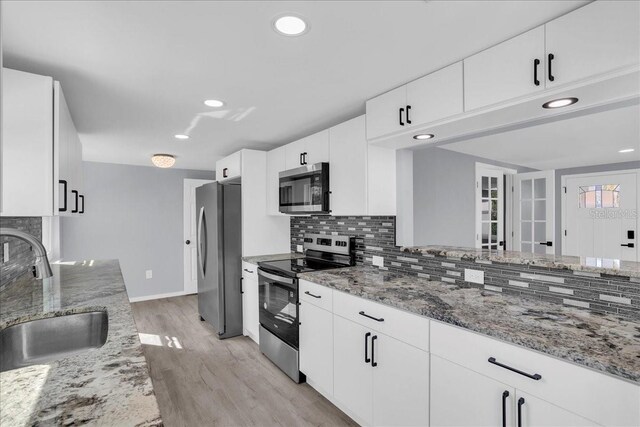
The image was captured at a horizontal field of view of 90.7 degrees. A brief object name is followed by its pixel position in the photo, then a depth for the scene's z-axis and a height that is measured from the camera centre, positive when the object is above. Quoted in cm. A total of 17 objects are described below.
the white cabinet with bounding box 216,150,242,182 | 360 +57
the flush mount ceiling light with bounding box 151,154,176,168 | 395 +68
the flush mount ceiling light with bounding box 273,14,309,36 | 136 +84
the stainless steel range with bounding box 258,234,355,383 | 254 -70
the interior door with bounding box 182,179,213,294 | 534 -33
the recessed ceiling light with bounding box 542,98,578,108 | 144 +52
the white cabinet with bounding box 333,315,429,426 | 157 -91
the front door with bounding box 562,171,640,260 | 324 -2
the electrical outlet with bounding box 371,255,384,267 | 262 -39
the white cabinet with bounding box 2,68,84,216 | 148 +34
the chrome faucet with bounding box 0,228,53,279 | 130 -19
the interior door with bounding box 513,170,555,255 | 319 +2
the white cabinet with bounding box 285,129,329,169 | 277 +60
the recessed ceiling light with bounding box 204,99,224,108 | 229 +82
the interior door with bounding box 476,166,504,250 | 335 +7
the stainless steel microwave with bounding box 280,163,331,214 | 271 +23
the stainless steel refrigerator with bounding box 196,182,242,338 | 345 -47
